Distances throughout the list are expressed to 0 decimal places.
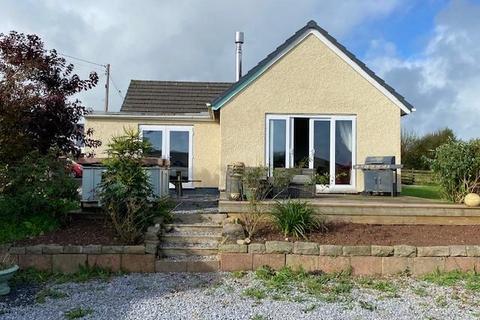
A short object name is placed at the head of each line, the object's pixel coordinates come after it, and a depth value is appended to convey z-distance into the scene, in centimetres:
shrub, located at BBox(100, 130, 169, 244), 788
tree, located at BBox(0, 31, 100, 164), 873
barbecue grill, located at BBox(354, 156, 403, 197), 1193
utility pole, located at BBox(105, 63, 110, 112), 3975
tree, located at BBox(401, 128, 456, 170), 3316
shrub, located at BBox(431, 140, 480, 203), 973
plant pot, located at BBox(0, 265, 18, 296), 616
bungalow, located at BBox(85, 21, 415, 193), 1341
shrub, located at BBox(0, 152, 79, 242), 829
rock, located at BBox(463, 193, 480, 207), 915
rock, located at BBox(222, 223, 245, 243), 774
